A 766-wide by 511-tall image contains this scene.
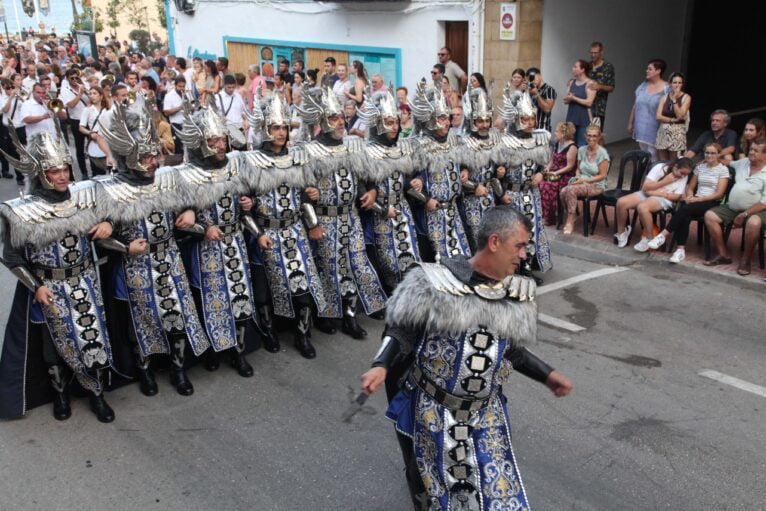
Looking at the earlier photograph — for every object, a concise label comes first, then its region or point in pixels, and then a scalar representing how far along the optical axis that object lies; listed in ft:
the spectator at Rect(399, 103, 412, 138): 36.09
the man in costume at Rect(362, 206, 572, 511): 11.18
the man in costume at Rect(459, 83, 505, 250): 24.02
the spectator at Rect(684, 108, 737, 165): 30.35
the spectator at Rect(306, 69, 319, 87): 49.33
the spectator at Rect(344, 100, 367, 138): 35.99
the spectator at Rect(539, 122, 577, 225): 32.14
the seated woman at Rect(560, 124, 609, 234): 31.27
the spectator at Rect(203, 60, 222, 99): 49.34
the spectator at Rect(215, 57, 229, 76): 50.93
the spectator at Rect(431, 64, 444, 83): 39.50
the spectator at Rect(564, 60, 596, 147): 38.01
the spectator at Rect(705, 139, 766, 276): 26.45
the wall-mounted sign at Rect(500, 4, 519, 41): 41.50
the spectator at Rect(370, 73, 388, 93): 36.45
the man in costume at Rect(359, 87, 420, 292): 22.41
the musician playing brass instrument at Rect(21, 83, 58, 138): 41.24
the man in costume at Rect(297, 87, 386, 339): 21.68
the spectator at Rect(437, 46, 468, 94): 44.27
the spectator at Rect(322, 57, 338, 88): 46.50
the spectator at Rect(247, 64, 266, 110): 48.81
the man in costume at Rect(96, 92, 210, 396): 18.19
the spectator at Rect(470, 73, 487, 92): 34.83
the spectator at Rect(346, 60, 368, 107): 40.06
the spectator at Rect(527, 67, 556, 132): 39.40
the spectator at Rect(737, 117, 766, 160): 28.76
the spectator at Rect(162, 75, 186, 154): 45.16
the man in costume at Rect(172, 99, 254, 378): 19.43
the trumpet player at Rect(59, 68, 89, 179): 45.52
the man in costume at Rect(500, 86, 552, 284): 24.97
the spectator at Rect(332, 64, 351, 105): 45.00
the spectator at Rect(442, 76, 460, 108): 37.58
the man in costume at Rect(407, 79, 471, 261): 23.18
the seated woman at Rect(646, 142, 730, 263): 27.78
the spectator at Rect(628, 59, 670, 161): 35.76
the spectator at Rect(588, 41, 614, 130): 39.04
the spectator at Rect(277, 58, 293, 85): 49.48
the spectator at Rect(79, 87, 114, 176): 38.63
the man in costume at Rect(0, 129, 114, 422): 17.11
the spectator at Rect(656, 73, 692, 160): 34.37
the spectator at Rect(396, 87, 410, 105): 38.88
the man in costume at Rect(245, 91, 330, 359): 20.62
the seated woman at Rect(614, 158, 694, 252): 28.94
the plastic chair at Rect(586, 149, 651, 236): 30.96
